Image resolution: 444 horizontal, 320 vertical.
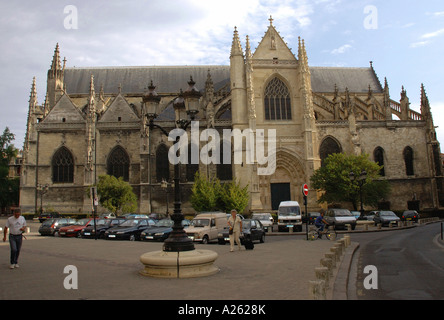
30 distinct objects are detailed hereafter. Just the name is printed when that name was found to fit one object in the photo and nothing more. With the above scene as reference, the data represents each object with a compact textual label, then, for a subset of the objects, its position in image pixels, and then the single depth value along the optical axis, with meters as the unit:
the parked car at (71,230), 21.80
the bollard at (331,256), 9.64
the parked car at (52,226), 22.50
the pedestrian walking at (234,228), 13.77
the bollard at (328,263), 8.38
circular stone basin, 8.40
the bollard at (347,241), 14.68
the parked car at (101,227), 21.03
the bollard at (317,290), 5.89
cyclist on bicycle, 18.34
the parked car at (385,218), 26.59
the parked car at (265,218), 25.70
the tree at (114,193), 31.84
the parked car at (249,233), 17.00
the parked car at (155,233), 19.14
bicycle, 18.03
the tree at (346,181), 31.64
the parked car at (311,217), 27.88
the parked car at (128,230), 20.09
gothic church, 35.25
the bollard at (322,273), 6.94
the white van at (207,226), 17.55
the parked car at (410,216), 29.64
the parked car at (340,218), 24.00
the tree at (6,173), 47.31
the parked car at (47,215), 31.70
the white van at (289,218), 24.22
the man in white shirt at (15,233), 9.52
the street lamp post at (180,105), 10.70
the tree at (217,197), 30.03
